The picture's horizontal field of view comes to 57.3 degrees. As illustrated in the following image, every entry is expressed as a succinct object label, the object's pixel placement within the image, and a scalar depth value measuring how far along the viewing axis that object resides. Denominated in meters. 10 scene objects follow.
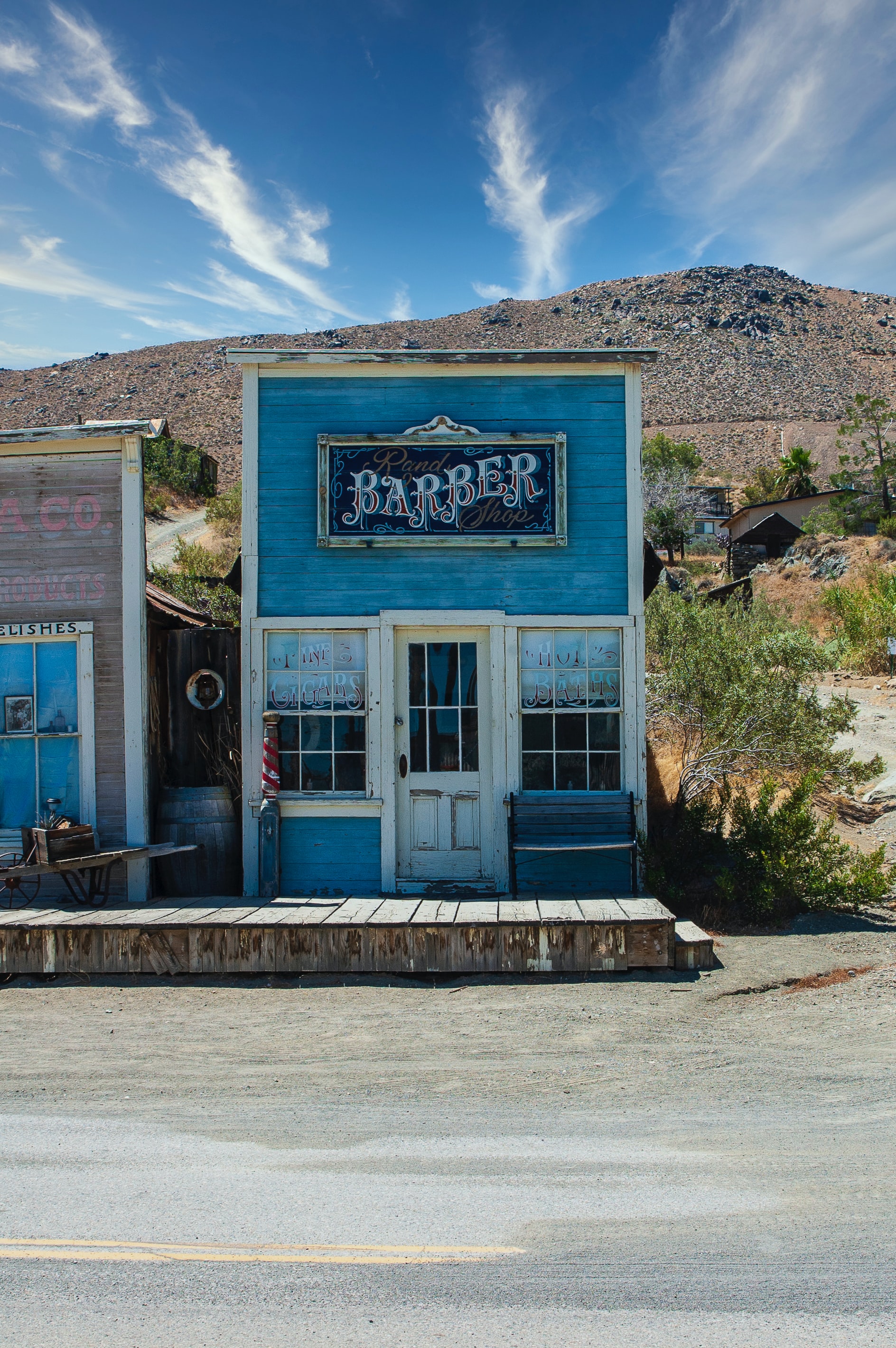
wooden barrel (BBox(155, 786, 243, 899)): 7.47
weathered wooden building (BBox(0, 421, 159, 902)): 7.35
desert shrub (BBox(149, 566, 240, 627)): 12.81
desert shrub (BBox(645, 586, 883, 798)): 8.79
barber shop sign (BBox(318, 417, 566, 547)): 7.40
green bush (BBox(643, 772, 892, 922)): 6.91
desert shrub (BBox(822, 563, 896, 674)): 20.30
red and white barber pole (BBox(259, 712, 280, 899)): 7.14
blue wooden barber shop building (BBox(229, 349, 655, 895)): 7.38
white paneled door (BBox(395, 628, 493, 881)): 7.45
